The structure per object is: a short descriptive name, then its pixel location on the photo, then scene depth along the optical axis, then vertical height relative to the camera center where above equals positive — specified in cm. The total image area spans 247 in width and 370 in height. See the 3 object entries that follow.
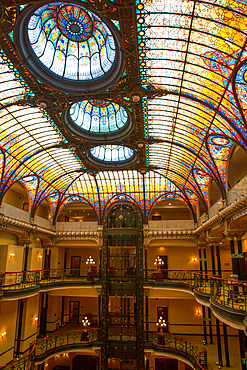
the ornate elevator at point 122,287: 1952 -233
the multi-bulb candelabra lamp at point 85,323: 2625 -638
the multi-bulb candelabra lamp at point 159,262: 2667 -58
